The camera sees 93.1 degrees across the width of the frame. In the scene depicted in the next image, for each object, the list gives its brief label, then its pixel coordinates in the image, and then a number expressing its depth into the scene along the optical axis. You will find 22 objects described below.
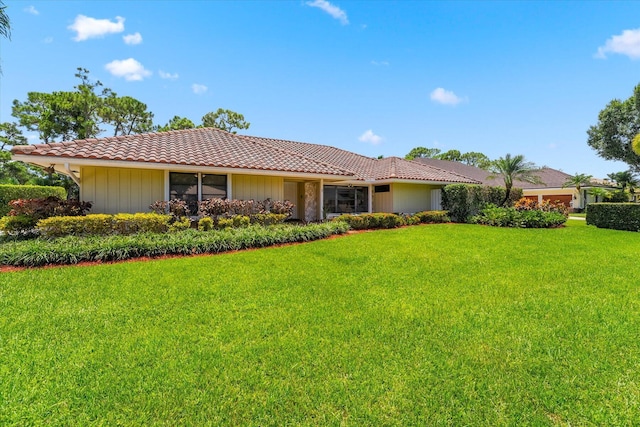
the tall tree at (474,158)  67.66
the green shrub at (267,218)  13.16
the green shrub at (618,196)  30.23
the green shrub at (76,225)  9.45
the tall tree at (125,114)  29.88
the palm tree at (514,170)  21.90
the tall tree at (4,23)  5.07
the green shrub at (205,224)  11.58
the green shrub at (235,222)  12.01
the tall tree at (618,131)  29.83
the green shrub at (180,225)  11.00
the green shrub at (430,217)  19.07
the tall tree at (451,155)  66.62
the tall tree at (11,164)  27.16
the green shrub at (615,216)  16.78
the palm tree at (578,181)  33.84
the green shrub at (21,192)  19.53
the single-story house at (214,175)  11.34
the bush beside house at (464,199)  20.34
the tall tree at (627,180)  33.81
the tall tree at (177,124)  33.12
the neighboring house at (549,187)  34.12
